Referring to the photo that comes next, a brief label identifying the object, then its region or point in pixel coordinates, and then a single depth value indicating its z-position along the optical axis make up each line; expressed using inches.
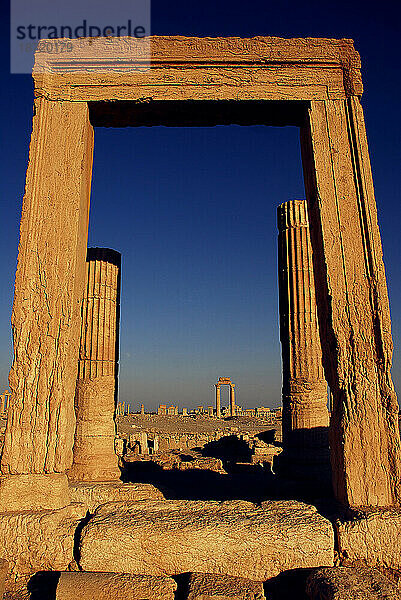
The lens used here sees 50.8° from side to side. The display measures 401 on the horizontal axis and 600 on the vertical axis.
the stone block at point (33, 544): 142.6
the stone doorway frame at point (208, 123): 163.9
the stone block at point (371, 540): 139.9
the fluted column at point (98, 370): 371.2
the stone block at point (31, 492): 157.3
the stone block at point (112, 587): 120.4
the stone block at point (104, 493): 182.9
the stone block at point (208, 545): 136.1
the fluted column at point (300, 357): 345.7
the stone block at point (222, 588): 116.9
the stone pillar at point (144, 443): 595.2
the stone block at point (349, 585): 113.5
